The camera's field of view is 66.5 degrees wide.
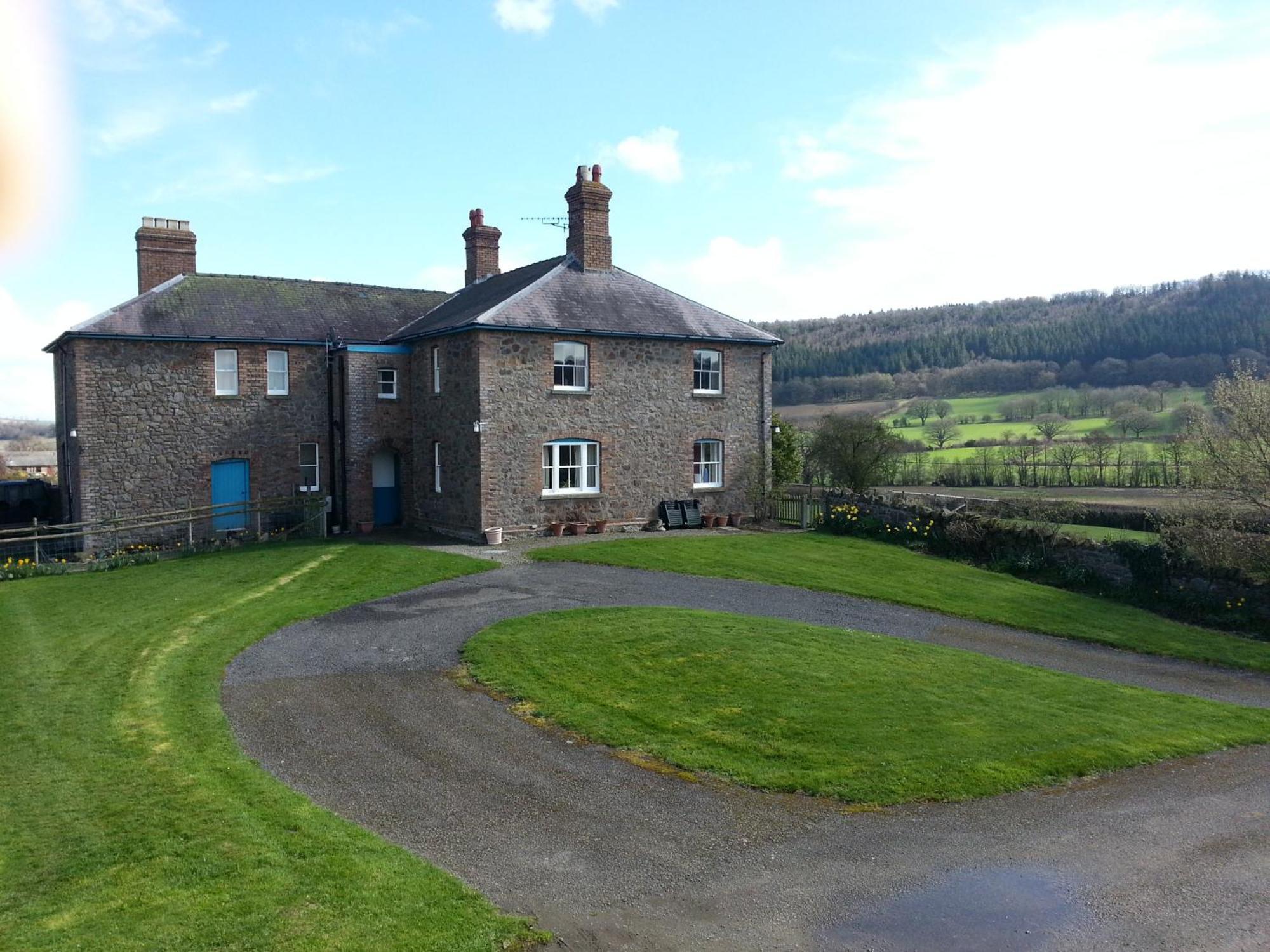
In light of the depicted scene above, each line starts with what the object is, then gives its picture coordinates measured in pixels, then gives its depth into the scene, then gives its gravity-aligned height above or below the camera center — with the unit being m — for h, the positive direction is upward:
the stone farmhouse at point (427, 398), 26.47 +1.91
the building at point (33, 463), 56.50 +0.53
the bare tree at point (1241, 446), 20.95 +0.05
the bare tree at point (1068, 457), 46.59 -0.30
